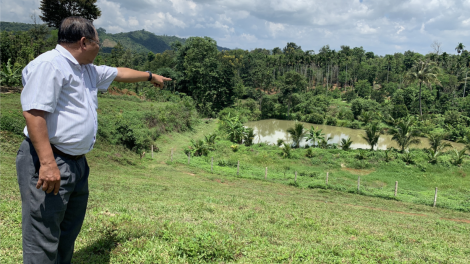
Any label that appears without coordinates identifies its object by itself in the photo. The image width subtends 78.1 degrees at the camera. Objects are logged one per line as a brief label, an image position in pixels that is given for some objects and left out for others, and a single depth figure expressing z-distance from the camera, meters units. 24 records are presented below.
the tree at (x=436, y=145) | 19.94
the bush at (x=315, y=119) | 44.07
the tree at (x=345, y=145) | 22.76
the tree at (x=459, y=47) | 63.33
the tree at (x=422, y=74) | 34.56
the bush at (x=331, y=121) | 43.22
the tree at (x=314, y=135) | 25.44
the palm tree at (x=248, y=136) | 25.73
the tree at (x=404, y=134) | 21.88
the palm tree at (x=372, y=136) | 22.96
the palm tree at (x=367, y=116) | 41.95
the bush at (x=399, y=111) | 42.28
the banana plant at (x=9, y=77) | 19.36
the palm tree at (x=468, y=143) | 21.05
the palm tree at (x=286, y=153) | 21.01
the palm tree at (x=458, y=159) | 19.22
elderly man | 1.81
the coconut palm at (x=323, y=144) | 24.72
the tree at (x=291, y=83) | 43.44
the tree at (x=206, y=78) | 42.38
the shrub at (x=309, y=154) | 21.06
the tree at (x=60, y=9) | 26.75
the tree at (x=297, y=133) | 24.12
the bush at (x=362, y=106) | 44.84
